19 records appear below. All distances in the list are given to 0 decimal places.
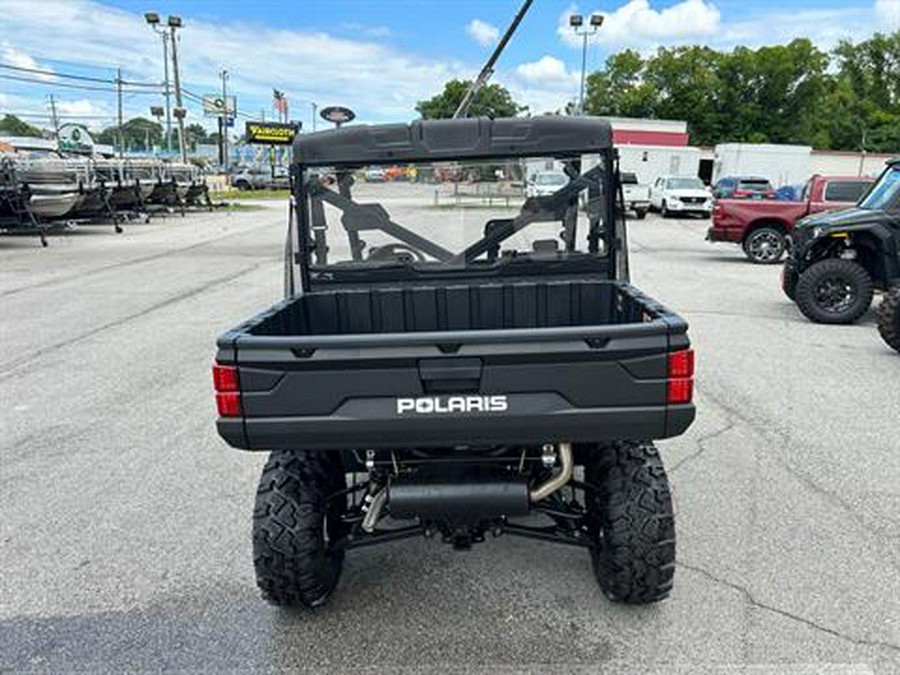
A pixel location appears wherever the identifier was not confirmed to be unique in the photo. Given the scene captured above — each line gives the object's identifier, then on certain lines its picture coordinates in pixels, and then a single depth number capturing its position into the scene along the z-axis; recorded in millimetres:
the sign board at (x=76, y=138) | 39688
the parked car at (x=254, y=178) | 53750
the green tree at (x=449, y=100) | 63884
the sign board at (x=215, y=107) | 59666
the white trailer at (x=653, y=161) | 33719
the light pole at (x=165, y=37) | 41875
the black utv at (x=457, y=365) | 2484
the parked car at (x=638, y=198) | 25797
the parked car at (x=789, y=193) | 15450
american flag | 65625
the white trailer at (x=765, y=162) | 37000
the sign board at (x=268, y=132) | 53969
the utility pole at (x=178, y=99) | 41844
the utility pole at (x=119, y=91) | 68750
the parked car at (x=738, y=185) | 24469
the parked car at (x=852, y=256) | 8406
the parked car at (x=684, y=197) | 25844
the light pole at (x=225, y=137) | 58581
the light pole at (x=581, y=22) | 34438
